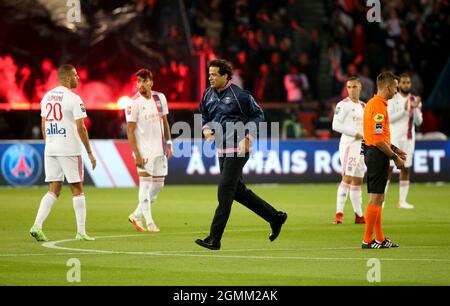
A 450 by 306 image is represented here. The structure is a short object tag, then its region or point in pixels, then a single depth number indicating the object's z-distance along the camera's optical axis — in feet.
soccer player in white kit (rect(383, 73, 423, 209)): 73.56
